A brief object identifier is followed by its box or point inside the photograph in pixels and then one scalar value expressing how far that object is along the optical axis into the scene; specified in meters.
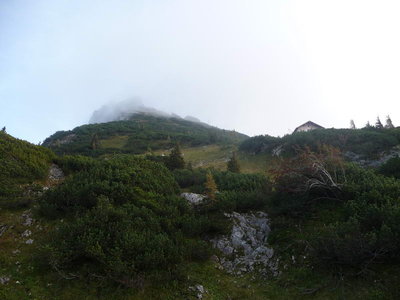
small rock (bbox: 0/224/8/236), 11.79
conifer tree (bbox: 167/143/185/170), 28.23
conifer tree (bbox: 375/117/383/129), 45.02
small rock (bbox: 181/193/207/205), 16.22
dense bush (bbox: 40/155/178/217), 13.28
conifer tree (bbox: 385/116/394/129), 55.03
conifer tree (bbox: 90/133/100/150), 52.67
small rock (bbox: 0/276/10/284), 8.94
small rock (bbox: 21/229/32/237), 11.78
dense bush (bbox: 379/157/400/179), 16.05
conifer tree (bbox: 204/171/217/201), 15.39
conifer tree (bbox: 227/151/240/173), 28.36
